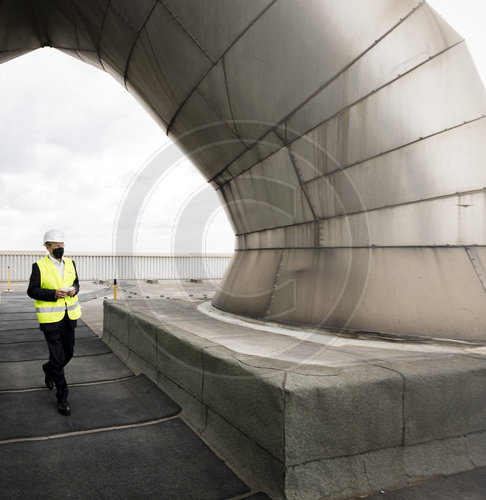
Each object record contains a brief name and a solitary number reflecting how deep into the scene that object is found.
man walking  4.42
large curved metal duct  4.93
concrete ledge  2.71
